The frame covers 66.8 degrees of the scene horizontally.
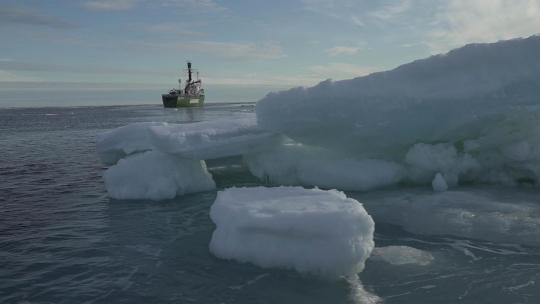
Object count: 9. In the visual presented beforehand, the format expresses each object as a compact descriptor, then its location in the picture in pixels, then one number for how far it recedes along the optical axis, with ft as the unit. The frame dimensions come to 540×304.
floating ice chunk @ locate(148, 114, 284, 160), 32.71
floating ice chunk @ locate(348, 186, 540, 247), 21.85
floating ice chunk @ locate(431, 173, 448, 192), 29.68
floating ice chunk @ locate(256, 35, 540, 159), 29.71
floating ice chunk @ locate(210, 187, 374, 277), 16.67
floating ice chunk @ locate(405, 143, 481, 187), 31.30
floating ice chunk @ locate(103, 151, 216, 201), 32.55
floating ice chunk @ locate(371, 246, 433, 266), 18.93
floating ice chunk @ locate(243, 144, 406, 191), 31.78
